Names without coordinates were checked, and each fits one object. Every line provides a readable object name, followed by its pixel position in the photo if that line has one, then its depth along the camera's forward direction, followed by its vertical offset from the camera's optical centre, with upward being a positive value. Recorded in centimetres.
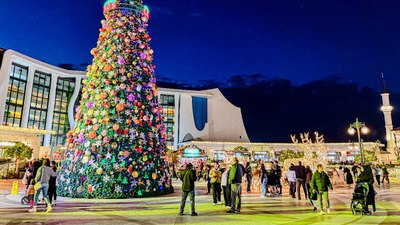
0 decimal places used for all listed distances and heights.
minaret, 5225 +973
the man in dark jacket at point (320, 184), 743 -53
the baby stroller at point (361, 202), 719 -96
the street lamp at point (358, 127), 1732 +237
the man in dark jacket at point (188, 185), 686 -58
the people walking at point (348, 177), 1614 -75
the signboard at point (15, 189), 1138 -124
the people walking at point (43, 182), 718 -59
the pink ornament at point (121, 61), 1055 +370
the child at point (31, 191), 799 -93
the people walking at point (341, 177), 1960 -100
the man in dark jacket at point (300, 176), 1047 -47
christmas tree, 948 +134
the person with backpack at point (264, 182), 1149 -78
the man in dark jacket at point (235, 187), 736 -65
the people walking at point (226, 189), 863 -83
